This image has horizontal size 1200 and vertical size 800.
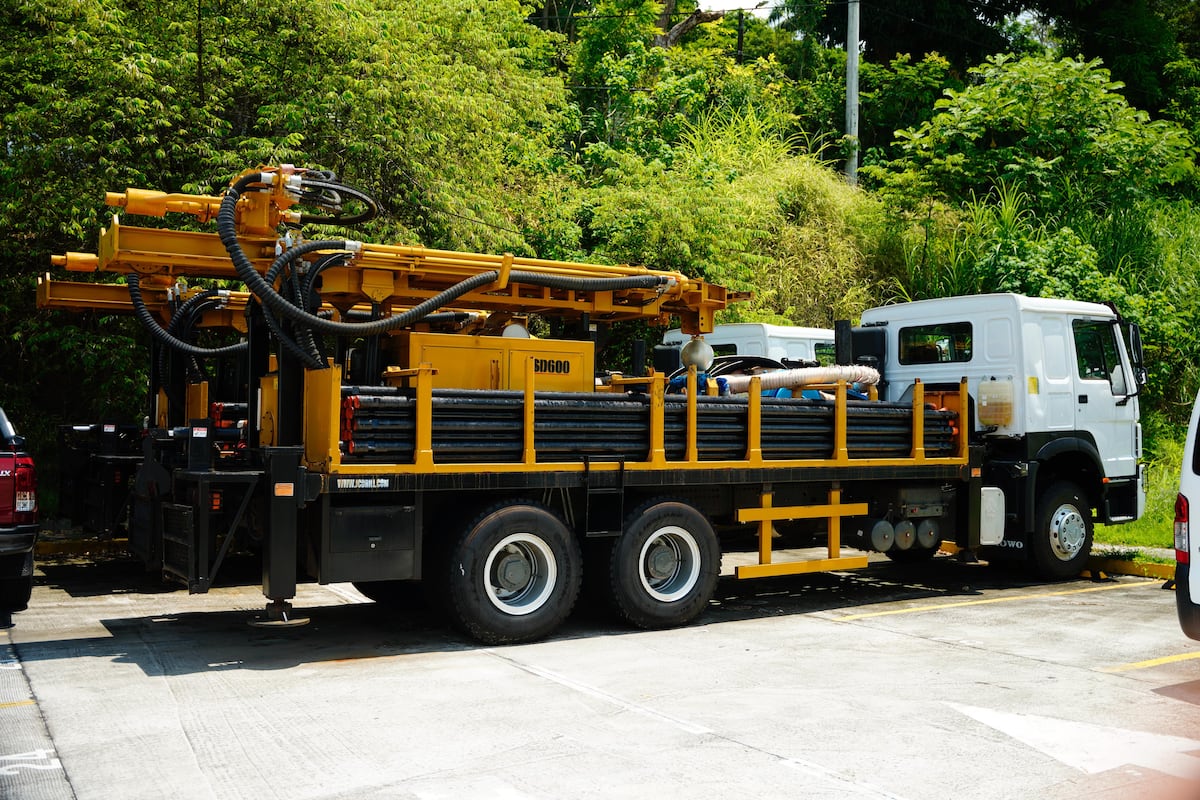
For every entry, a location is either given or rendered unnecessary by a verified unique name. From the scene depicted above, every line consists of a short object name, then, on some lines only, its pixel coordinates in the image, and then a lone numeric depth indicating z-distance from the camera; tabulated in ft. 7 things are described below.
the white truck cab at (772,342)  50.33
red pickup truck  26.91
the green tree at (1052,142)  70.38
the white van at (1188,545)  22.18
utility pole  85.97
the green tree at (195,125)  41.32
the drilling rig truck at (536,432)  25.63
